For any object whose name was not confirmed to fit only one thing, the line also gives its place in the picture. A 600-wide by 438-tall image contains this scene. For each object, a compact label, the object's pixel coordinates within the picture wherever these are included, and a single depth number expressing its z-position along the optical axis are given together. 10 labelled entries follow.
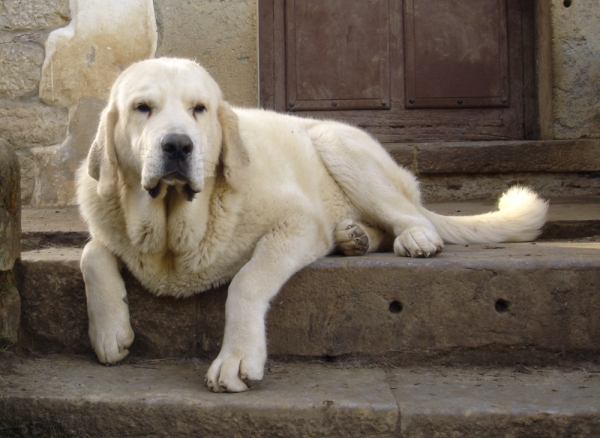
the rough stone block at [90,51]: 4.56
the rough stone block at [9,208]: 2.69
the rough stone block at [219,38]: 4.80
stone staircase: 2.21
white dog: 2.53
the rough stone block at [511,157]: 4.73
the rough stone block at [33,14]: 4.54
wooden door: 5.18
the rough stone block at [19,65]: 4.58
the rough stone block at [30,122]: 4.62
